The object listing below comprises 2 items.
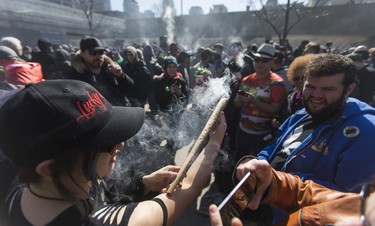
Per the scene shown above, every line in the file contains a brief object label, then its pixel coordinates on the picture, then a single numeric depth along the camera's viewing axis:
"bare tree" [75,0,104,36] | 27.75
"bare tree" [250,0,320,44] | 14.94
